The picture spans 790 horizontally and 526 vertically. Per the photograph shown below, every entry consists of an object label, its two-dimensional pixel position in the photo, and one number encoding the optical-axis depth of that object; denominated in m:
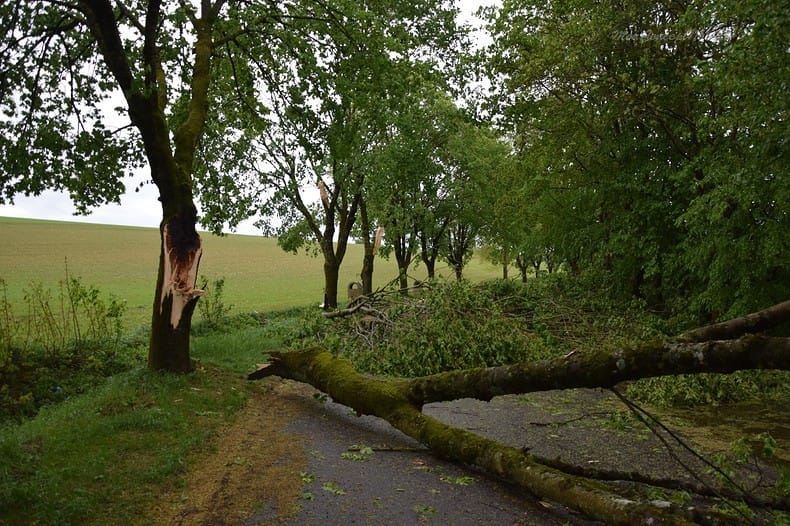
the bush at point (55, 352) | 8.31
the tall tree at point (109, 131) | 7.71
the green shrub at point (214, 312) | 14.81
